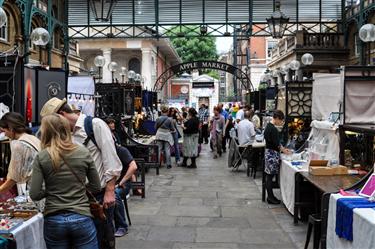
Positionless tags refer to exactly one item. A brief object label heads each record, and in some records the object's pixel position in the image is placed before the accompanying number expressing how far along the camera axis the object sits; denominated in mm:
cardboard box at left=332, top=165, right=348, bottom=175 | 7691
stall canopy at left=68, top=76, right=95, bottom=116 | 12578
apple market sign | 24703
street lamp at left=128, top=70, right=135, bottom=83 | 25981
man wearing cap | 4617
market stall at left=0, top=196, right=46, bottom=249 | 4113
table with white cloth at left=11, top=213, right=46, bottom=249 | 4164
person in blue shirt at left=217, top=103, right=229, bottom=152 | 19095
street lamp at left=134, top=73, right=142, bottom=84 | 27195
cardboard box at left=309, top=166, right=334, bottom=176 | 7676
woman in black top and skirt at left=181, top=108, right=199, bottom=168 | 15766
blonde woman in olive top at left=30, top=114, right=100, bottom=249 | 3811
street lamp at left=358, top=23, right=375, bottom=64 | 13930
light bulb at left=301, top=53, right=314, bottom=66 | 20781
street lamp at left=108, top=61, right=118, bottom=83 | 22656
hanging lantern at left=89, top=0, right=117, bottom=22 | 11195
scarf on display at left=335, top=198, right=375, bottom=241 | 5172
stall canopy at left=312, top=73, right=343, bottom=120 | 10359
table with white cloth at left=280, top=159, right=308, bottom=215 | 8577
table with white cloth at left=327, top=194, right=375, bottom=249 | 4586
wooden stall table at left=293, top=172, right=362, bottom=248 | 6086
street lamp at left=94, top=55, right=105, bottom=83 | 20469
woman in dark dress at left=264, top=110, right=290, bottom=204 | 9727
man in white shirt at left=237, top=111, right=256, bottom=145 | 14602
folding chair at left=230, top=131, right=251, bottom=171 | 14781
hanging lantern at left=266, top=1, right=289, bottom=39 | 13500
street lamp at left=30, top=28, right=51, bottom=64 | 13297
